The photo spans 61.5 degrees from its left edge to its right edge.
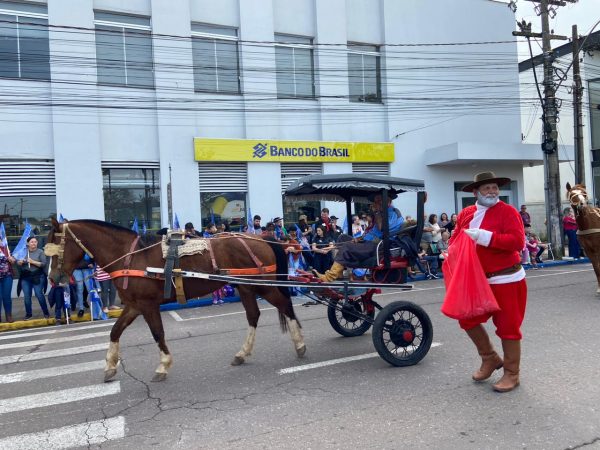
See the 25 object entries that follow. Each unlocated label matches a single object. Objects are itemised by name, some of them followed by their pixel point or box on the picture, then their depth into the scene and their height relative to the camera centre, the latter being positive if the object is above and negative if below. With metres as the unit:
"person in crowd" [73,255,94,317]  10.62 -1.28
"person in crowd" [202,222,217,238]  12.95 -0.16
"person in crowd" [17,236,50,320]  10.47 -0.87
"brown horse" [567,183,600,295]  9.56 -0.26
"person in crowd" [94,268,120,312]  11.20 -1.48
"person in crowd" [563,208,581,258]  17.45 -0.85
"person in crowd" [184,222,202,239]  11.79 -0.08
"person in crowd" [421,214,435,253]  14.88 -0.79
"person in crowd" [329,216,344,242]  13.59 -0.31
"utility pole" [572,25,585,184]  18.77 +3.60
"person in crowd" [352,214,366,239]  13.34 -0.23
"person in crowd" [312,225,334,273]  12.84 -1.00
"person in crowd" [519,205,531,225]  17.02 -0.21
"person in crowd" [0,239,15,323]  10.38 -0.98
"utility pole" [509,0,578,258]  17.61 +2.57
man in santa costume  4.64 -0.48
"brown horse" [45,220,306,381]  5.63 -0.41
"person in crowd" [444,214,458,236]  15.63 -0.40
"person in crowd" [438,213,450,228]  16.27 -0.22
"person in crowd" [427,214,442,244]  14.72 -0.62
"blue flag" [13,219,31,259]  10.47 -0.35
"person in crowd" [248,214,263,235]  14.02 -0.13
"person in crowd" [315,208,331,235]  13.79 -0.09
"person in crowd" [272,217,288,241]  13.24 -0.22
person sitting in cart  6.20 -0.40
